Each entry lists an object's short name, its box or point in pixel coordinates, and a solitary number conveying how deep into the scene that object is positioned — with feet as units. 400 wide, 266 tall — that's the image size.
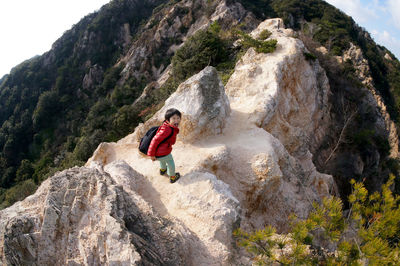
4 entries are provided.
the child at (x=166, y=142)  19.70
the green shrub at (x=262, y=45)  47.21
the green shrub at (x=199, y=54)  68.90
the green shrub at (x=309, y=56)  53.42
